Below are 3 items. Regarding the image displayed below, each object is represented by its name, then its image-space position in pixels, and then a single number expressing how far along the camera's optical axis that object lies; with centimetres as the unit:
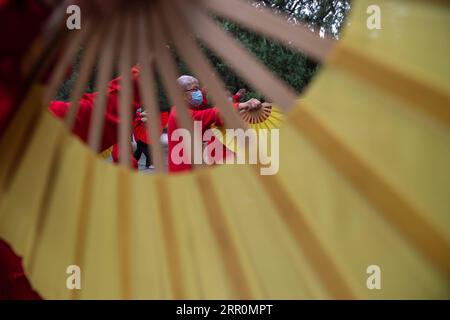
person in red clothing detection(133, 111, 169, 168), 322
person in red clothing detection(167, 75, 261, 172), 222
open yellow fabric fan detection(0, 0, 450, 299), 63
